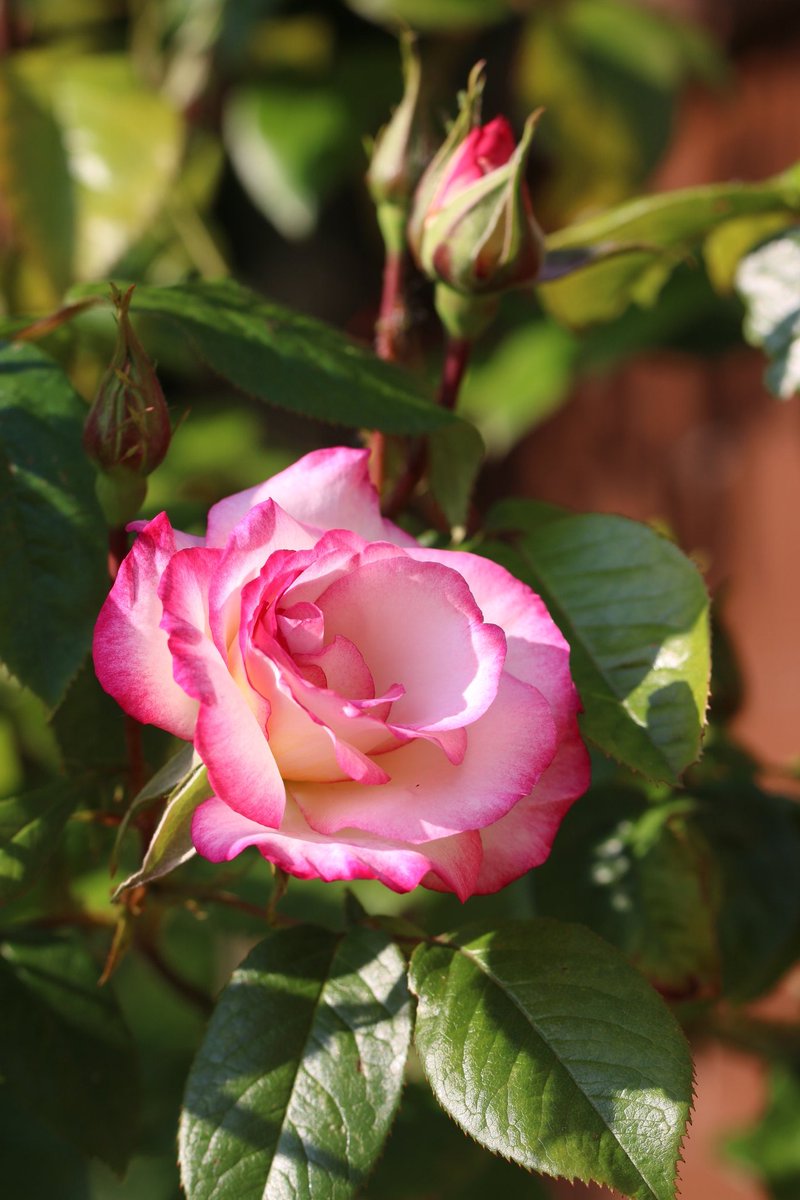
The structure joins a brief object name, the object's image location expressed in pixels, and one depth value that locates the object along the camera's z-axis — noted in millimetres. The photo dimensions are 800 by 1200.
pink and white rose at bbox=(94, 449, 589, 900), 640
